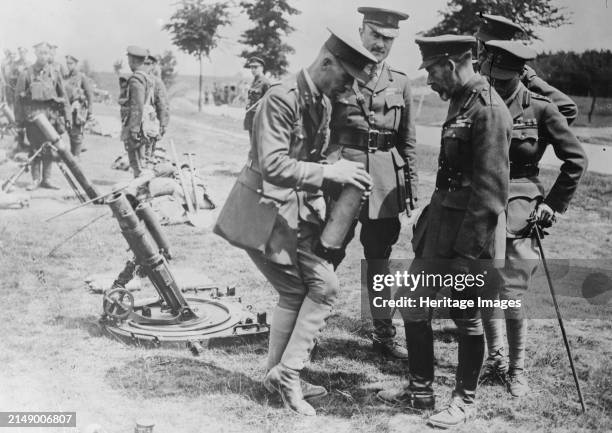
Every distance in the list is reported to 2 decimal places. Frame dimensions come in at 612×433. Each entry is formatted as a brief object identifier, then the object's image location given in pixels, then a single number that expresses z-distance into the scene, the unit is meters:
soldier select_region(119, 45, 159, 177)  17.64
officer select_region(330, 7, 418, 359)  8.66
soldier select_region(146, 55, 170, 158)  18.83
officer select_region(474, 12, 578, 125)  8.80
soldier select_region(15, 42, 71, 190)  19.41
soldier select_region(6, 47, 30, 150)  19.30
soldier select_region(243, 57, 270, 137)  20.70
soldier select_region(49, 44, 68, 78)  19.73
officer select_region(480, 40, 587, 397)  7.88
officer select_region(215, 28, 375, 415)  6.70
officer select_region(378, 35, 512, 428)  6.77
